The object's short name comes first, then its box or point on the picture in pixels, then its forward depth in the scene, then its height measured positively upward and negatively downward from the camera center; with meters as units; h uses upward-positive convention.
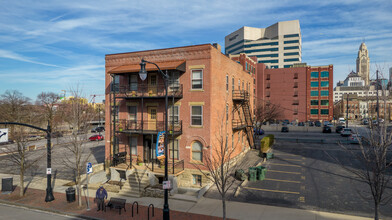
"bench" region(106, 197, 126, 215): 14.57 -5.33
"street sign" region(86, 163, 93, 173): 15.36 -3.38
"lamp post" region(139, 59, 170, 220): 12.55 -4.43
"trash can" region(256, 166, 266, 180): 19.66 -4.77
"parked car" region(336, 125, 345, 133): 50.56 -3.27
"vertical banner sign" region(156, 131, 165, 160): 17.00 -2.26
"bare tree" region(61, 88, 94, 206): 16.46 -1.56
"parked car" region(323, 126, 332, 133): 50.71 -3.29
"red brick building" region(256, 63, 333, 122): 79.50 +7.56
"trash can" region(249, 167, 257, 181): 19.56 -4.85
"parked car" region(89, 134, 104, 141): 47.83 -4.75
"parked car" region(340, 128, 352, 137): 42.94 -3.37
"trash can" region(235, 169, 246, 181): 19.75 -4.95
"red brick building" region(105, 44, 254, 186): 19.66 +0.77
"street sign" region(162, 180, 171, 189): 12.59 -3.64
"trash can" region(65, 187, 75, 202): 16.48 -5.42
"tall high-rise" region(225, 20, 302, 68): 120.25 +35.55
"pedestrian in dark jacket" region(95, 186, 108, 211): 15.17 -5.03
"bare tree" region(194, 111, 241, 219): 19.39 -3.15
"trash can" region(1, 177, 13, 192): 18.83 -5.37
